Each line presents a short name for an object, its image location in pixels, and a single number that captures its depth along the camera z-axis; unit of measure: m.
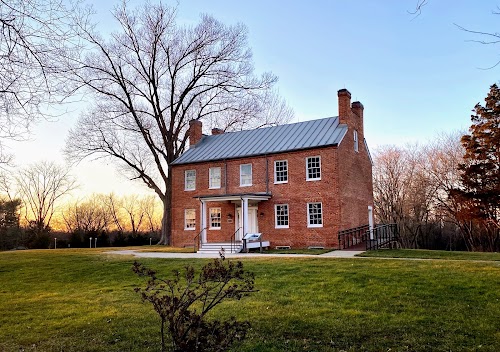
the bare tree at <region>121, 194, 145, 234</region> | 64.19
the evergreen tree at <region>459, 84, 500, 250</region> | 29.34
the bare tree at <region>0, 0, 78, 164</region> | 5.14
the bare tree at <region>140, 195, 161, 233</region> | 66.07
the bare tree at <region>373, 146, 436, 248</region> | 39.00
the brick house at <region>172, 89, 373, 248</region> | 22.97
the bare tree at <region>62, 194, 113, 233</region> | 57.53
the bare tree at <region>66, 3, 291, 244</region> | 32.25
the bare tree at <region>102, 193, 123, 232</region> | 61.81
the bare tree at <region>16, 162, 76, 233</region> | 50.56
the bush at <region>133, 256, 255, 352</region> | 4.41
